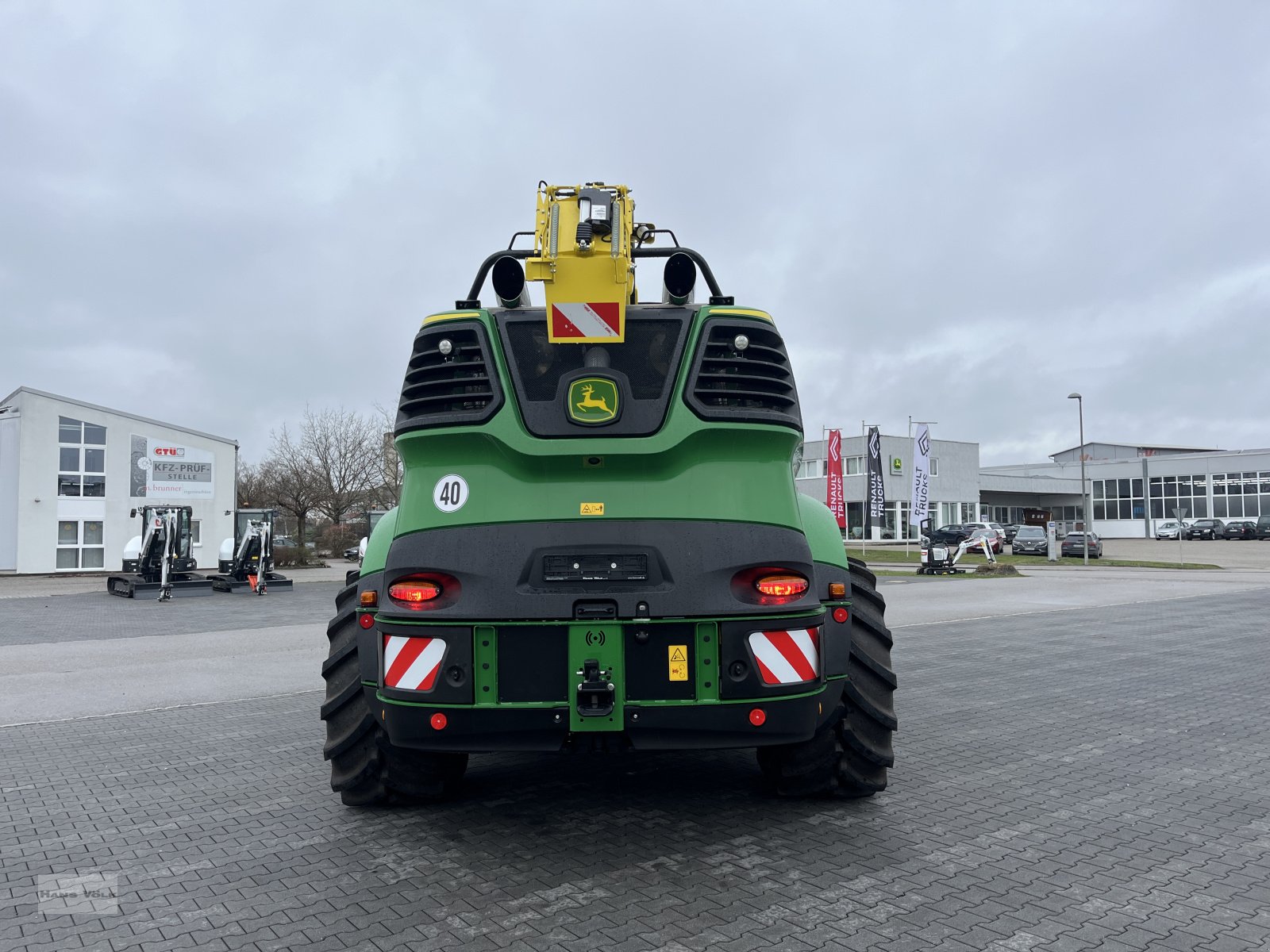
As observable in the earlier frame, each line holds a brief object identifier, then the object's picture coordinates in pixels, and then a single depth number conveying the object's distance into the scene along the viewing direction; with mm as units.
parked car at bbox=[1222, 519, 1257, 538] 60094
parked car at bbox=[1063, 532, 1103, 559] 42622
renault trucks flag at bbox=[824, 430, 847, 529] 37778
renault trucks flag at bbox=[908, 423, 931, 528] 37000
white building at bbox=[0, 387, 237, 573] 33031
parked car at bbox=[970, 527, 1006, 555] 41931
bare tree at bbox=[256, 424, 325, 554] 45844
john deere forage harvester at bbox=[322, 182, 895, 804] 3930
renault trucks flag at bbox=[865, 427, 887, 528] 37469
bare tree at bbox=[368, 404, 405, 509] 43044
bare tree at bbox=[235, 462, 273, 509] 48844
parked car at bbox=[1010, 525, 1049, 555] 44812
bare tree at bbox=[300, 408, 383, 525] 46000
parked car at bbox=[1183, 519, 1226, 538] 60906
